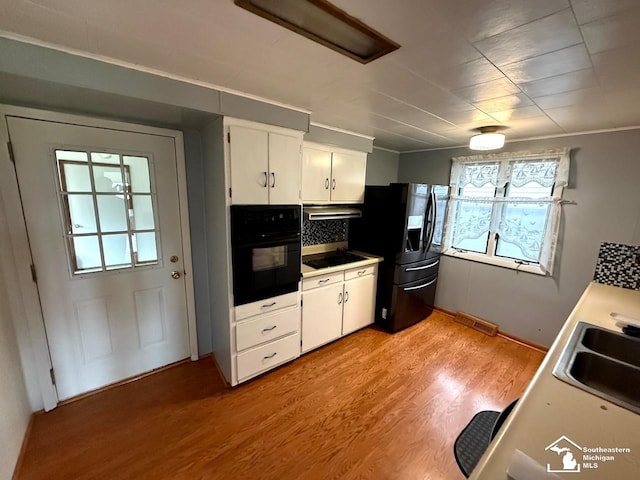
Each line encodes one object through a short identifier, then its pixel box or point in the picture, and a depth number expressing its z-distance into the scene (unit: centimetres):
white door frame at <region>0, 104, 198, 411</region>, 158
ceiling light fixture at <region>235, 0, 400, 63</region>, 91
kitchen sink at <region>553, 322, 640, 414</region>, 104
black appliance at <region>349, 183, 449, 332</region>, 282
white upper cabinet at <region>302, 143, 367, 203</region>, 253
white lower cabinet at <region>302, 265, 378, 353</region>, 247
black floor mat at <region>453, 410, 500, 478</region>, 97
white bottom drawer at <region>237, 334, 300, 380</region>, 211
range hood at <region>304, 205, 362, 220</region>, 262
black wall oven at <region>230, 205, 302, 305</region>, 193
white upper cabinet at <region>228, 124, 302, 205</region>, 184
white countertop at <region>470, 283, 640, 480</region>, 68
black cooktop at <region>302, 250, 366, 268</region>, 268
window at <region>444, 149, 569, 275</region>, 265
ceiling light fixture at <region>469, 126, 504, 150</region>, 227
